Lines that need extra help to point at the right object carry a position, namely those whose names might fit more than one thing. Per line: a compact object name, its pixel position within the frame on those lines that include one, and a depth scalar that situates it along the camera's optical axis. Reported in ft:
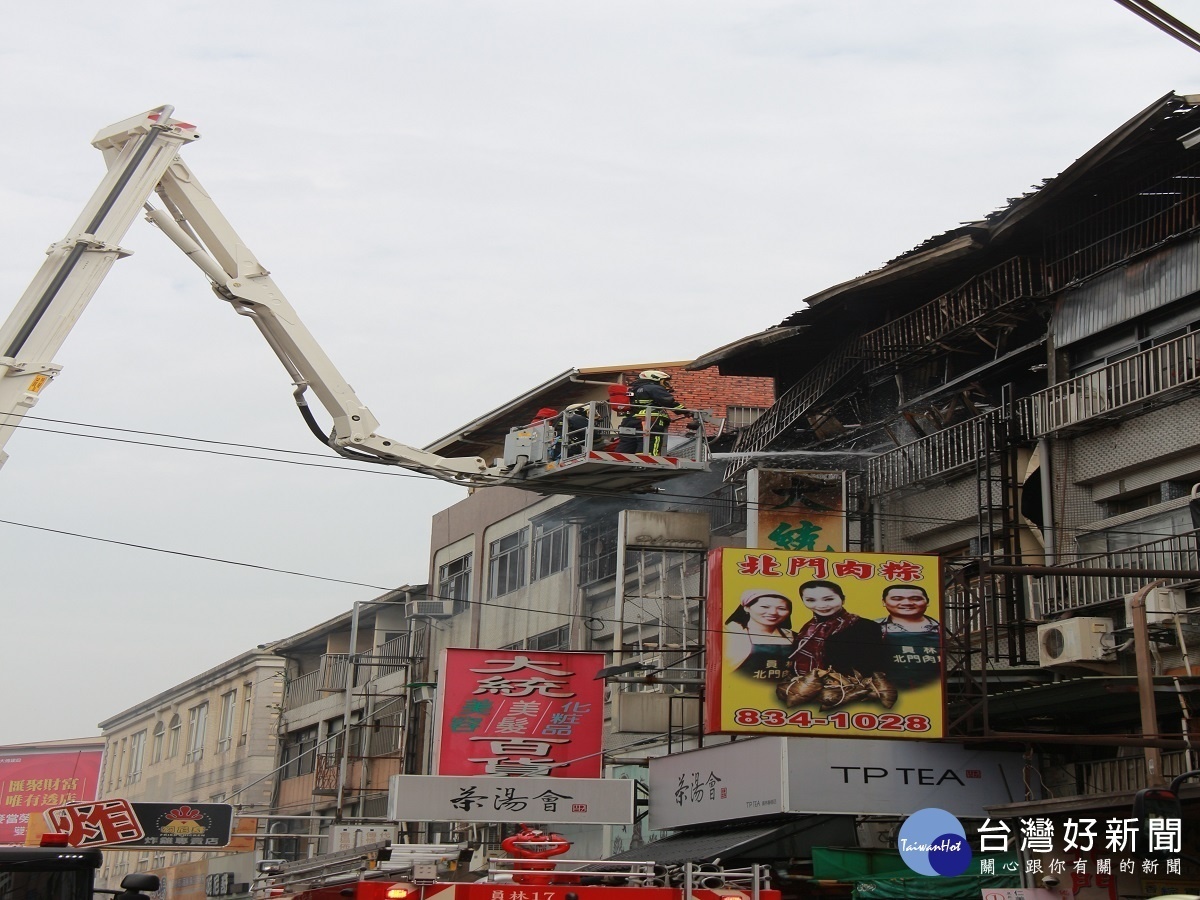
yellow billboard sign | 66.69
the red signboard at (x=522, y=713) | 85.35
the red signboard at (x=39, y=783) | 255.91
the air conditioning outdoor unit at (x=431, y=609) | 134.00
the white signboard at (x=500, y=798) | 70.69
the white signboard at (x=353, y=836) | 117.12
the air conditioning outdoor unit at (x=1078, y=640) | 62.85
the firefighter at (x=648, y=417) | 72.02
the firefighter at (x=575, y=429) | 71.92
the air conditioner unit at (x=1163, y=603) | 62.03
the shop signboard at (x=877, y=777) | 70.18
